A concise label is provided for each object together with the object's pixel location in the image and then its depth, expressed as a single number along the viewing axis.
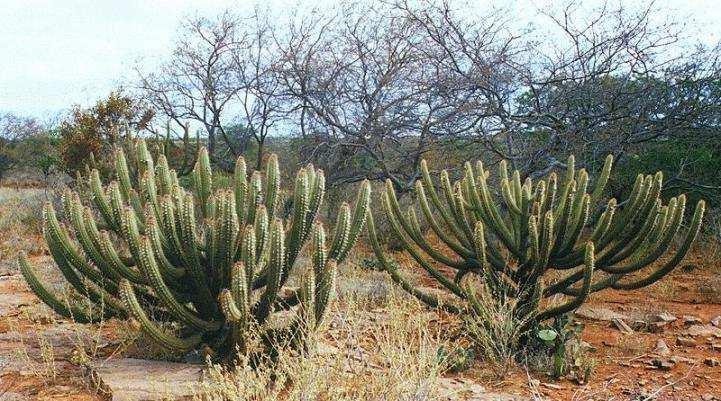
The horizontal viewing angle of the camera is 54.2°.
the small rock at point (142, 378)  3.77
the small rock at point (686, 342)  5.50
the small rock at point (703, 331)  5.74
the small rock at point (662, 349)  5.25
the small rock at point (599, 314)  6.26
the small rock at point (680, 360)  5.06
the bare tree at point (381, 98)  9.86
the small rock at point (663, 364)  4.91
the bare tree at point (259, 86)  14.05
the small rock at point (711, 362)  5.04
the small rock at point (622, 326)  5.89
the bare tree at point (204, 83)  15.13
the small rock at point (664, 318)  6.04
